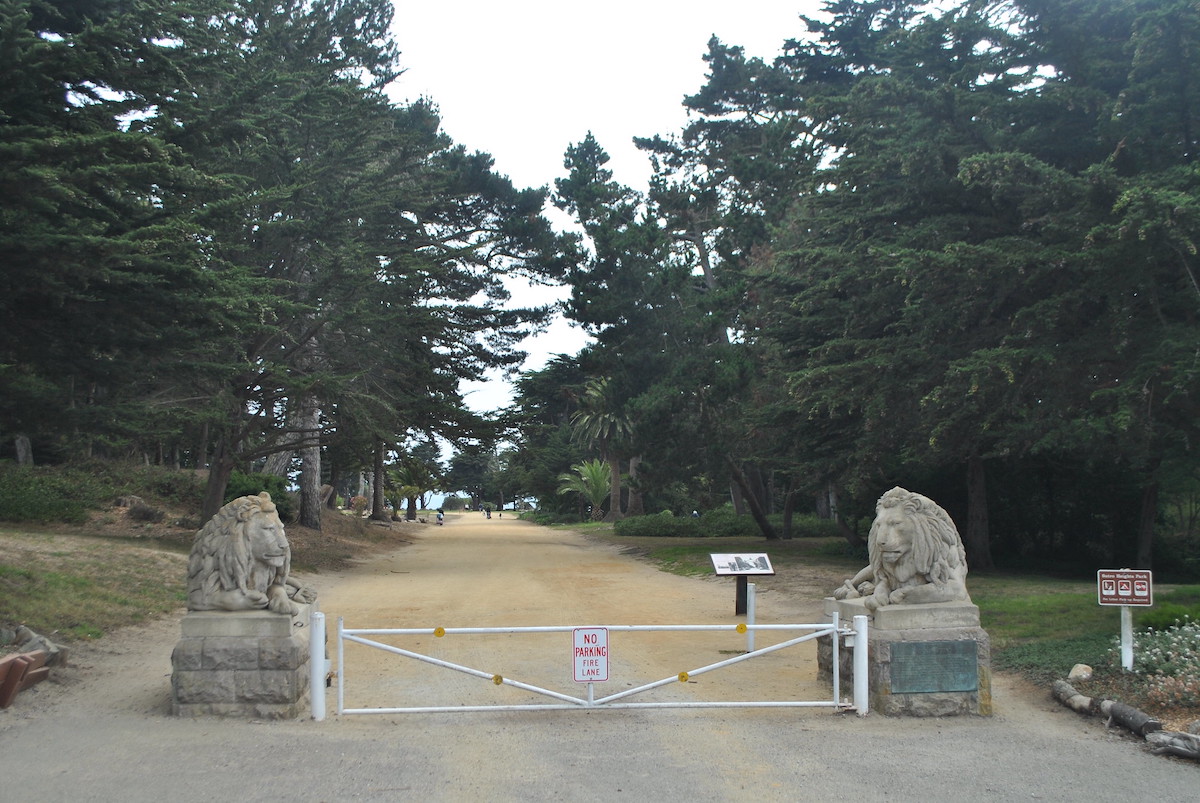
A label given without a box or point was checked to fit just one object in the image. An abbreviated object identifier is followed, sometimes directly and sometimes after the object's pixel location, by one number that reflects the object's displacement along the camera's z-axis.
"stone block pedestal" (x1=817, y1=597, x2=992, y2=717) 7.93
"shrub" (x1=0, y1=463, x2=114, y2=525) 22.55
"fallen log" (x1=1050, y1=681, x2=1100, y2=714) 8.24
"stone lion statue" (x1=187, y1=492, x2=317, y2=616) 7.82
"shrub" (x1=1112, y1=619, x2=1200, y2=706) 7.99
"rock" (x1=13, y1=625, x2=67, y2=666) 9.34
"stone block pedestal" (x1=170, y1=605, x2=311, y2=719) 7.70
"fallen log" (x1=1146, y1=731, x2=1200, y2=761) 6.82
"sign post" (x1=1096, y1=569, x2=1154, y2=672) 8.45
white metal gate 7.65
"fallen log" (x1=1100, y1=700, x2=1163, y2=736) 7.37
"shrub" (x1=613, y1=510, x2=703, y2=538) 39.00
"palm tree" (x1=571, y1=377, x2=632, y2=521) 42.70
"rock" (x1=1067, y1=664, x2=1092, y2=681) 9.08
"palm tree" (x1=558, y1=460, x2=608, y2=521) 60.72
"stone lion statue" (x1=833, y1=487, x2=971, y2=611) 8.05
